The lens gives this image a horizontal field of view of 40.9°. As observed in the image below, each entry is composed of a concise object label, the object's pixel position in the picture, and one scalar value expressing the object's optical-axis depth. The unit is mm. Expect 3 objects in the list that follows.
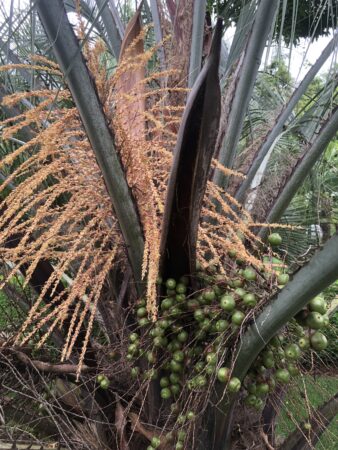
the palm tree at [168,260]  934
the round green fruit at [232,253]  1099
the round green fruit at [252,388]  1088
